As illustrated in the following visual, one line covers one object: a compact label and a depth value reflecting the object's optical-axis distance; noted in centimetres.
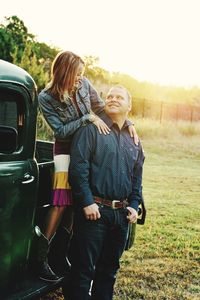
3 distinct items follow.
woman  366
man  359
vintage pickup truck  325
